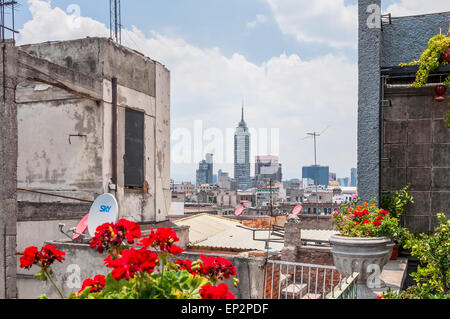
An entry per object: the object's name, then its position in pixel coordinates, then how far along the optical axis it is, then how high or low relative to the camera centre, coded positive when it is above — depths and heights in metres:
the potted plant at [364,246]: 6.27 -1.27
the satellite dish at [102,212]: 9.18 -1.10
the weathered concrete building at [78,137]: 13.18 +0.87
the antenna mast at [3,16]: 13.08 +4.57
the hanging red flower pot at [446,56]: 8.02 +2.01
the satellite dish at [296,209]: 27.15 -3.07
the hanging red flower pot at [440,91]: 8.81 +1.47
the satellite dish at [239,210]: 35.81 -4.11
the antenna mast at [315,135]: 50.97 +3.22
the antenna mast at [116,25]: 17.32 +5.65
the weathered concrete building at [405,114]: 8.66 +1.05
